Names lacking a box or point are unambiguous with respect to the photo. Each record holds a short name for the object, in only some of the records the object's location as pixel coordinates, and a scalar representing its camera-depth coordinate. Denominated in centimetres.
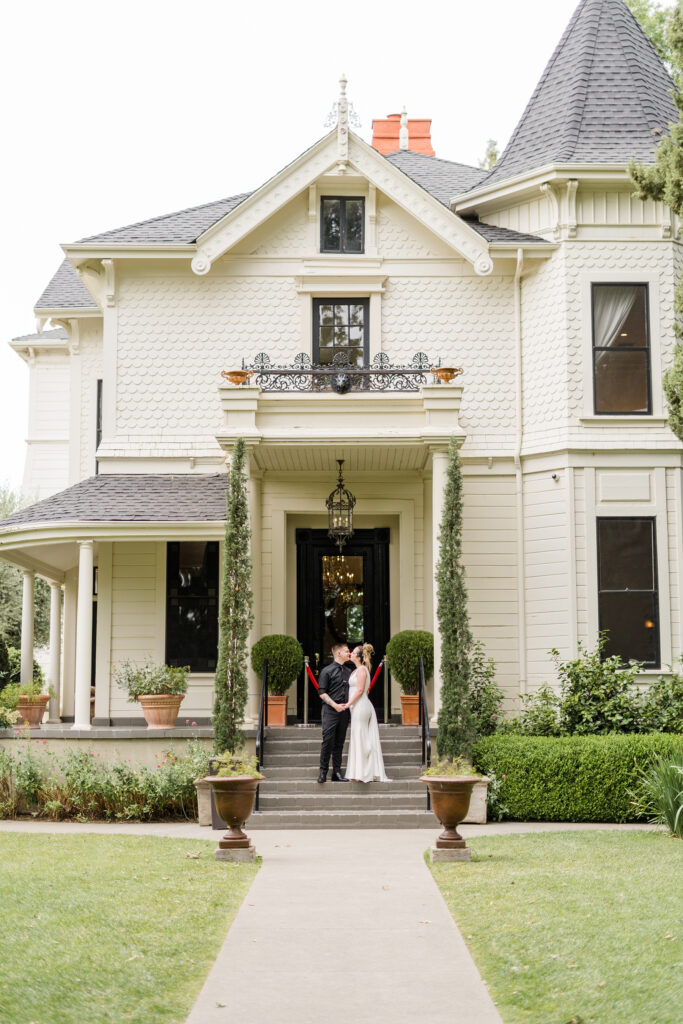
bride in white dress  1428
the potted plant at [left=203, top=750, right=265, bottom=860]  1074
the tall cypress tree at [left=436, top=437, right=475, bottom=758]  1447
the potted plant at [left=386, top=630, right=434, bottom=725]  1591
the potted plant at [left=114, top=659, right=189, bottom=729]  1552
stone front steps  1355
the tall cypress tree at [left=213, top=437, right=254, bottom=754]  1432
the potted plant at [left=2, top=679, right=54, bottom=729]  1648
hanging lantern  1709
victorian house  1634
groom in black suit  1434
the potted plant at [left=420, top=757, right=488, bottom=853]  1055
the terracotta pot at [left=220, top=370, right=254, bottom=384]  1552
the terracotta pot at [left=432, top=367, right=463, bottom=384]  1562
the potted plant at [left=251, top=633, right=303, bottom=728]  1573
